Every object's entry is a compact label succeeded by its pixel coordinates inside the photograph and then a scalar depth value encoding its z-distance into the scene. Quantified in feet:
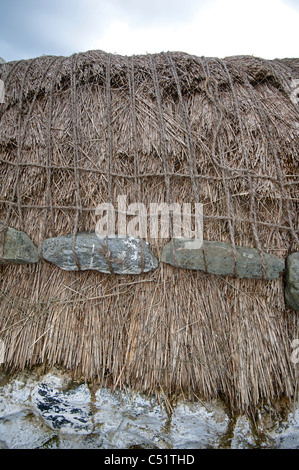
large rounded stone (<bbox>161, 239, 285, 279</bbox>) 4.98
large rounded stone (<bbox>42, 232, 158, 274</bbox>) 4.97
